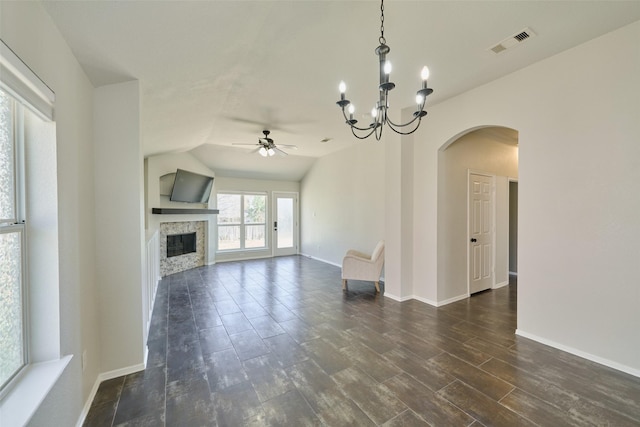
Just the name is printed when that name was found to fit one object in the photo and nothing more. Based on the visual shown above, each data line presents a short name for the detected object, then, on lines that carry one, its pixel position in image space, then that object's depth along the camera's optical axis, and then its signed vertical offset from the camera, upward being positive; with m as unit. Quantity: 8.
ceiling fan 4.52 +1.14
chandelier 1.73 +0.84
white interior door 4.28 -0.38
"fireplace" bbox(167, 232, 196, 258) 5.83 -0.72
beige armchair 4.57 -0.98
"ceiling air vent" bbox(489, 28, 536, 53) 2.24 +1.51
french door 8.12 -0.37
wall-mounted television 5.65 +0.60
